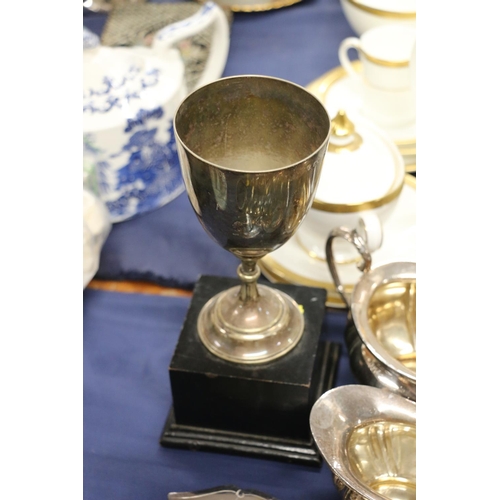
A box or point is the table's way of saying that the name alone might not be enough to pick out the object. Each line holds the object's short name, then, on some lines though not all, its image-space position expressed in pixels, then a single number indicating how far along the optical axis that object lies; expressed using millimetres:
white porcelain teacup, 751
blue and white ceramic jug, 675
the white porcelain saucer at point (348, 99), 767
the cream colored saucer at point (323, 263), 649
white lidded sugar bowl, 619
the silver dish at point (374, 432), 441
